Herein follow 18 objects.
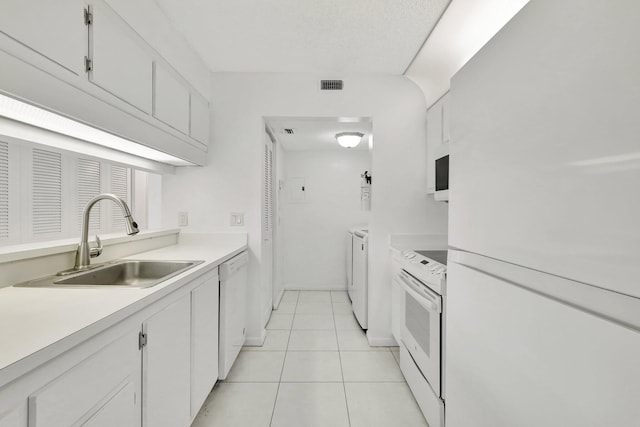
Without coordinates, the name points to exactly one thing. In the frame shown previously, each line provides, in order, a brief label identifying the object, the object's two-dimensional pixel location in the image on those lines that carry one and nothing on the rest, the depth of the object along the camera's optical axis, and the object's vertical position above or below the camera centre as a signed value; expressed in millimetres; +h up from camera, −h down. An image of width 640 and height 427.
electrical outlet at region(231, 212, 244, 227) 2562 -61
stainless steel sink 1521 -339
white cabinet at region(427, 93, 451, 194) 2166 +636
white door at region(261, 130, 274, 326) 2739 -186
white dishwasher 1930 -702
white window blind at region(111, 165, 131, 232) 3938 +313
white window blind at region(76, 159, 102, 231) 3469 +305
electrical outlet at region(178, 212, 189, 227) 2541 -55
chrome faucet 1421 -91
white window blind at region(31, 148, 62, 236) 3037 +187
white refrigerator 532 -18
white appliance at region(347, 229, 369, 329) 2859 -667
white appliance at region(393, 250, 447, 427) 1494 -663
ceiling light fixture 3648 +925
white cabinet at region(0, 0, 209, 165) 922 +590
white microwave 2080 +302
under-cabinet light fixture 1023 +363
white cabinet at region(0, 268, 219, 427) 673 -503
